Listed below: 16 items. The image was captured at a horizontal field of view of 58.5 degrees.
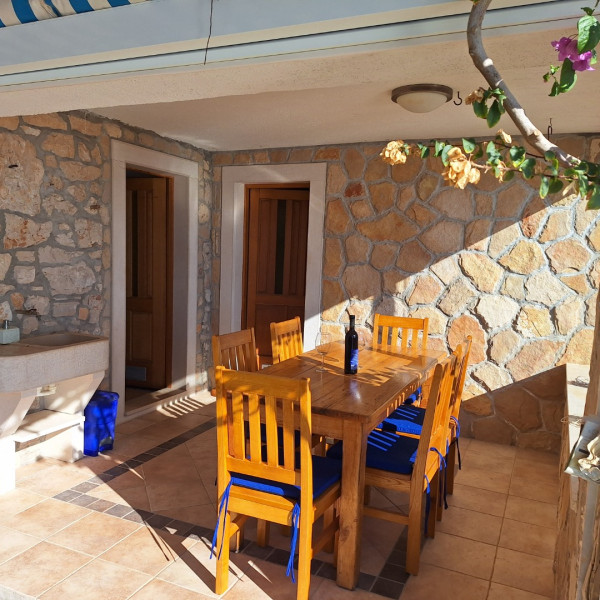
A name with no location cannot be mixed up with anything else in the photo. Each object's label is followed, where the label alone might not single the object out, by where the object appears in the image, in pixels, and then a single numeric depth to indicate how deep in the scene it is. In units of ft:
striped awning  6.20
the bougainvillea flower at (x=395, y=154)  3.77
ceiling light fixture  9.59
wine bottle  9.45
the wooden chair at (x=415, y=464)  7.48
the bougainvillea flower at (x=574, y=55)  3.10
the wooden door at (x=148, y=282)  16.14
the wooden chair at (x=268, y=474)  6.40
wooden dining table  7.22
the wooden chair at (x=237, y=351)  9.54
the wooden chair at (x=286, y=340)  11.63
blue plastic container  11.53
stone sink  9.27
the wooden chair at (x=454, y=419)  9.18
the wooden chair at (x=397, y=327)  12.62
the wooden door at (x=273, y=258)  16.89
